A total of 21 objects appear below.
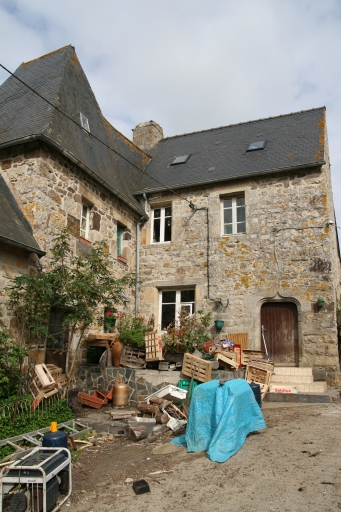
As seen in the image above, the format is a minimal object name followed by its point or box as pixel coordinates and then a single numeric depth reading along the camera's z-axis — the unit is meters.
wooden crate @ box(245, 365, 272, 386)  8.84
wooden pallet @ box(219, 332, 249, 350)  10.55
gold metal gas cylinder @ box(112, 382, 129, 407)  8.16
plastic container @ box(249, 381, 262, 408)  7.26
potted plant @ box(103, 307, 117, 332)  9.92
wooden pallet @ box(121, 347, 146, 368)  8.99
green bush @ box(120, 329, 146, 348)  9.37
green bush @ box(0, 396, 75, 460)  6.08
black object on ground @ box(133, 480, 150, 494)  4.46
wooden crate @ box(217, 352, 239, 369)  8.77
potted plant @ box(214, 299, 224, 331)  10.83
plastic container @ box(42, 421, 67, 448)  4.82
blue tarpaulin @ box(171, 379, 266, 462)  5.32
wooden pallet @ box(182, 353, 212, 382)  8.10
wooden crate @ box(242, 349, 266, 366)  9.91
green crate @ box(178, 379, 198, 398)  8.31
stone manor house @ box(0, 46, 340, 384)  9.03
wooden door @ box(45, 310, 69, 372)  8.39
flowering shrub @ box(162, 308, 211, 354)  9.16
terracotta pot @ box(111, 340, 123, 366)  9.04
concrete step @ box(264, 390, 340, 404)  8.27
